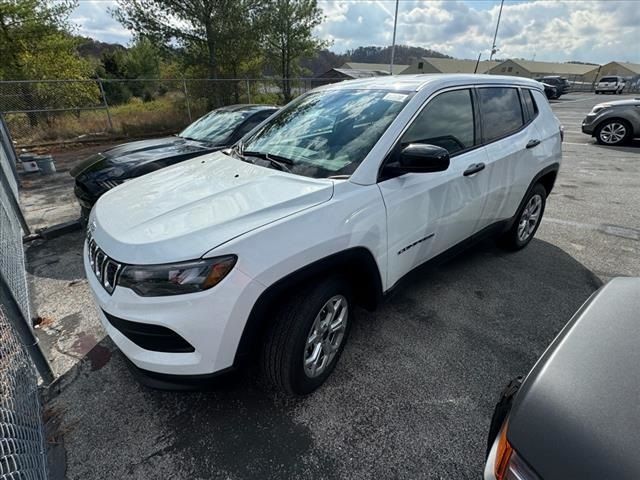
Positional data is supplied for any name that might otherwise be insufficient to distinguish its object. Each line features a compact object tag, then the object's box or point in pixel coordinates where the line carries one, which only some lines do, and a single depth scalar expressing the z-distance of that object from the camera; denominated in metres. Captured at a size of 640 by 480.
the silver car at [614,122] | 9.80
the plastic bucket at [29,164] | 7.96
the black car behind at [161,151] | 4.11
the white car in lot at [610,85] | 41.25
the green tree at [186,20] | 13.88
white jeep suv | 1.60
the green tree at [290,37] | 17.73
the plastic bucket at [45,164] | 8.05
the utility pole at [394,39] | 24.92
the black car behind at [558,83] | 34.28
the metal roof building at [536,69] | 66.88
